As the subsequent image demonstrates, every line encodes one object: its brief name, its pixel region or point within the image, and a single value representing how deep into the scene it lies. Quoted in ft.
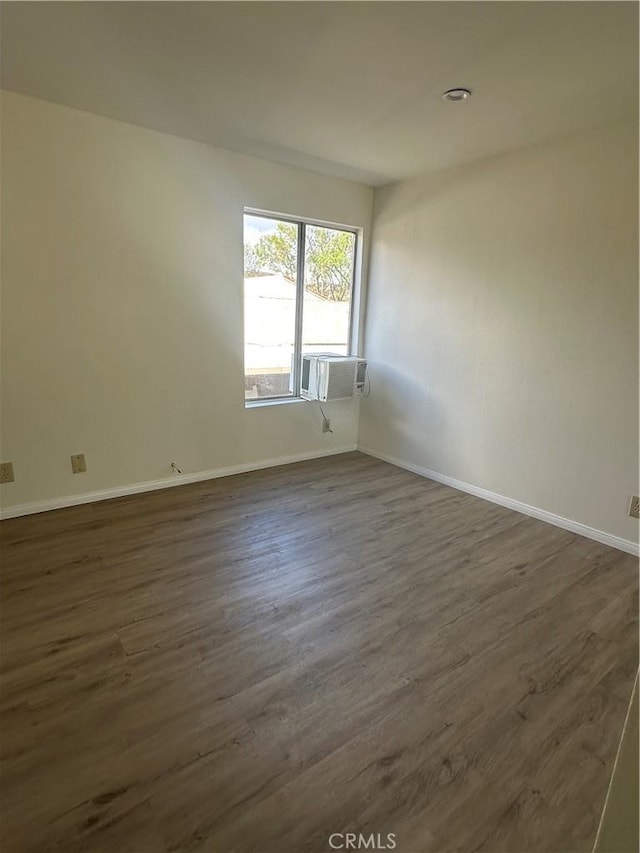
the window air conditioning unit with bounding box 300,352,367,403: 12.55
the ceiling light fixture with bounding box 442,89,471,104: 7.18
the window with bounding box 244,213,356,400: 11.84
